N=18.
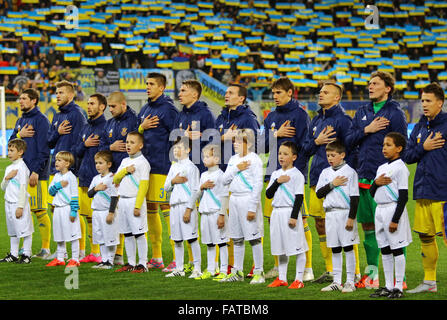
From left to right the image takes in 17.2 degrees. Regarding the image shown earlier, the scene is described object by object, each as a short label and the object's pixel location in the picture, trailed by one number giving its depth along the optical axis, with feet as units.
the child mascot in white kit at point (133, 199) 58.24
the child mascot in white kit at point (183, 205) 55.79
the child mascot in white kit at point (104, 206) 59.85
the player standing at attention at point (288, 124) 55.99
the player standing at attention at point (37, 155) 66.76
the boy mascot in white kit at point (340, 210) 49.25
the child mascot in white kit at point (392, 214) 46.79
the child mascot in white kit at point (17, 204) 63.96
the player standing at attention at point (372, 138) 50.10
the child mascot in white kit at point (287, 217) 50.62
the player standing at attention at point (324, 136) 53.03
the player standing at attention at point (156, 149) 60.90
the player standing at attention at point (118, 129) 61.65
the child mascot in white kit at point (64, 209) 61.05
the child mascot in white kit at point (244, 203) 53.08
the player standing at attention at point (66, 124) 65.36
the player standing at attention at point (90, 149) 63.54
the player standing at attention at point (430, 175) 47.69
